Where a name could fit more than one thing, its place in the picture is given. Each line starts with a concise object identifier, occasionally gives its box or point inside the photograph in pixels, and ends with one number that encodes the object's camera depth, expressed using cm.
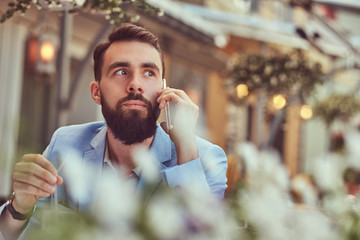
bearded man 169
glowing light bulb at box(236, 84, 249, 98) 805
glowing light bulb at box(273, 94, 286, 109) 793
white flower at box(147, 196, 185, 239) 106
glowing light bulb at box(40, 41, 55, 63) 640
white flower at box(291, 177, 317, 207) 134
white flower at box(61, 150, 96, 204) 165
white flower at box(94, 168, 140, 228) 105
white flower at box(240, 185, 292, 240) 112
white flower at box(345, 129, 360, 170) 130
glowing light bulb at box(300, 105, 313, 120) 1130
